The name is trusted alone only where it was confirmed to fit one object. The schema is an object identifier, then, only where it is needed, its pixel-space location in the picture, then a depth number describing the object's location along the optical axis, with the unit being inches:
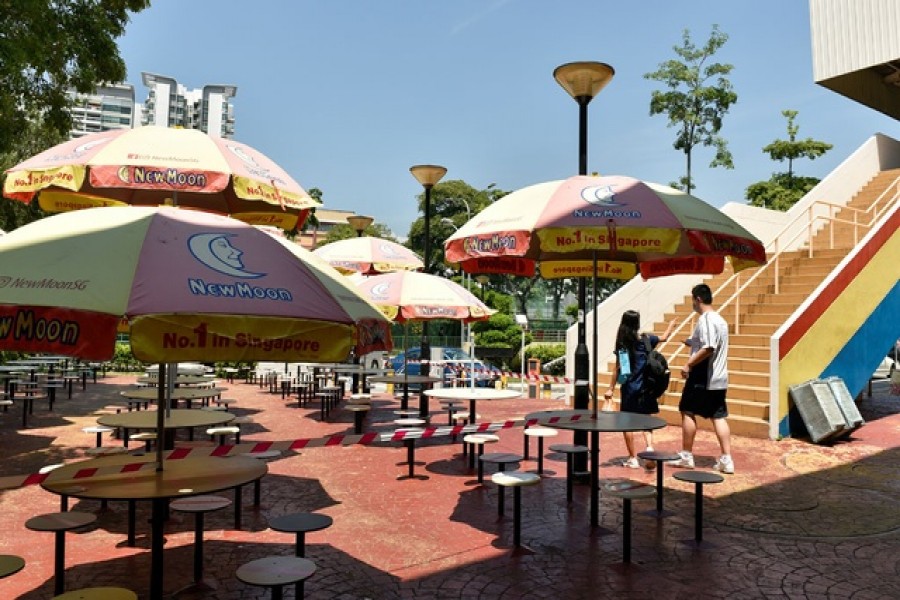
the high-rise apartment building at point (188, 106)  7007.9
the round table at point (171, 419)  252.5
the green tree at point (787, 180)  1483.8
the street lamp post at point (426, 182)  475.8
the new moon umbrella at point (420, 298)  379.9
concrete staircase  421.7
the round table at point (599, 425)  224.1
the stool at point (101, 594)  123.0
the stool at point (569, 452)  255.6
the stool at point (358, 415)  394.6
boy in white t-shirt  306.0
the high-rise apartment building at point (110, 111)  6220.5
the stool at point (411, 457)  314.7
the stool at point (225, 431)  311.1
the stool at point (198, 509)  181.5
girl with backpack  305.6
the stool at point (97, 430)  307.4
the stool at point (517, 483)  213.0
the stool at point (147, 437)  293.4
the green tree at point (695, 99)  1443.2
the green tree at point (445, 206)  2363.7
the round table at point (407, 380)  445.7
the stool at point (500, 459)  247.8
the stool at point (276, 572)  134.6
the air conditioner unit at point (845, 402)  397.7
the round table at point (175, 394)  338.0
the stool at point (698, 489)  219.9
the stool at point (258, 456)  244.7
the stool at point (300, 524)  161.9
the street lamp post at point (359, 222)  644.1
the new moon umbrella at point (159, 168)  251.4
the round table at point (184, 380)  480.8
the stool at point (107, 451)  267.3
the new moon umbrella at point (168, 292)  117.2
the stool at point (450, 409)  428.8
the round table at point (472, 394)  337.4
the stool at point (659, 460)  249.0
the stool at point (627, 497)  198.6
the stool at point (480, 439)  292.1
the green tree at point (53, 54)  335.6
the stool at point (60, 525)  159.2
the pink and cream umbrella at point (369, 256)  488.7
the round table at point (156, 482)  145.0
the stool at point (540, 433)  306.8
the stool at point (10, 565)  124.6
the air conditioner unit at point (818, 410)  384.2
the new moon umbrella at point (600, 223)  211.0
